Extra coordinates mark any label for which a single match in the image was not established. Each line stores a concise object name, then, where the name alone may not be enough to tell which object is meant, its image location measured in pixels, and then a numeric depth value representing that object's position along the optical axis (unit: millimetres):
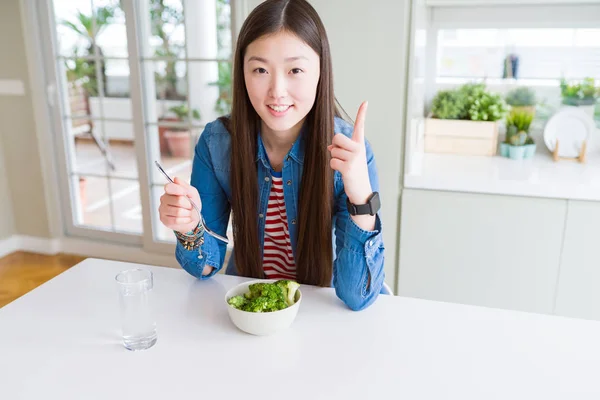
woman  1119
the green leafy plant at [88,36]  3018
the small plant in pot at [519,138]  2361
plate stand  2295
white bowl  962
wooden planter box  2418
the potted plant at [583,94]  2371
